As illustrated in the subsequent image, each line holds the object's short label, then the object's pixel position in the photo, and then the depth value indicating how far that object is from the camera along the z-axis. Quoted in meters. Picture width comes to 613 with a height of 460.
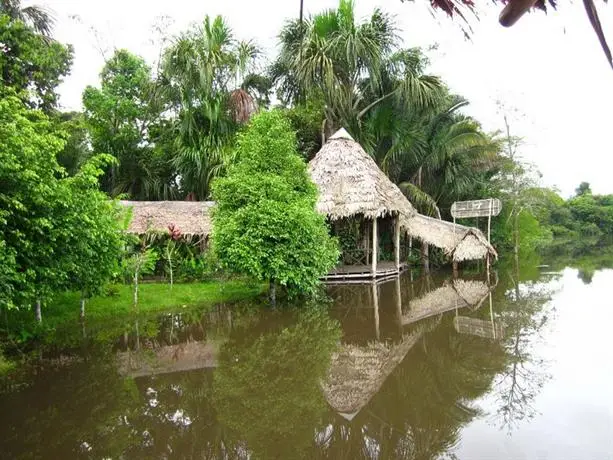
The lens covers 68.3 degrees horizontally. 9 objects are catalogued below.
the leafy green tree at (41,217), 5.89
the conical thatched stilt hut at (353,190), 14.20
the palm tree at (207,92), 15.59
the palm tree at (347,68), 16.03
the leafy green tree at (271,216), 9.81
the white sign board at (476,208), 17.20
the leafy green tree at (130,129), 17.83
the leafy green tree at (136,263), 10.00
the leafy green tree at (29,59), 11.54
